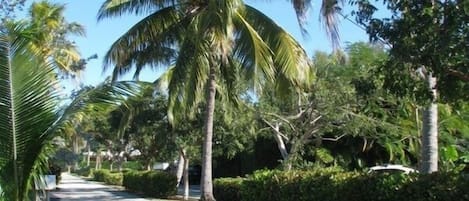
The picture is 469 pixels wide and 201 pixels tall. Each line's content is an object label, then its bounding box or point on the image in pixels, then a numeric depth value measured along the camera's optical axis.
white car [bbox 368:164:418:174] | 21.98
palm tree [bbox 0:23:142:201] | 6.85
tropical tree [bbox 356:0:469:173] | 7.09
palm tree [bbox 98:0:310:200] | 17.41
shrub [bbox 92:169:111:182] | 59.44
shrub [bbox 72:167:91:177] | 85.94
